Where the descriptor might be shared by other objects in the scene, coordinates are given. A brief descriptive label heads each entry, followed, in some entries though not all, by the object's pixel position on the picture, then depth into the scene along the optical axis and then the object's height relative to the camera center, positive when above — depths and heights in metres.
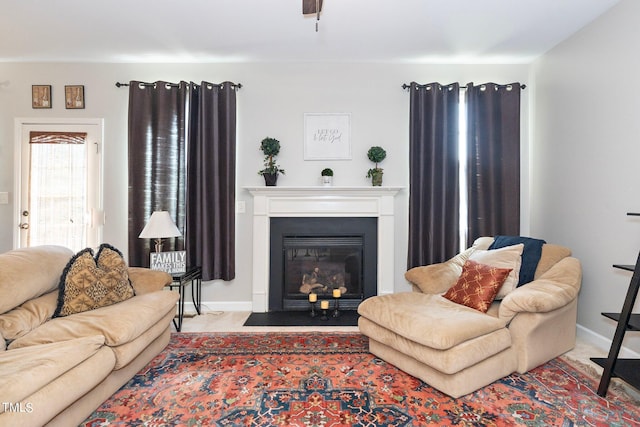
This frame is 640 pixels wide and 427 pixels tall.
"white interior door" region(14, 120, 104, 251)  3.57 +0.29
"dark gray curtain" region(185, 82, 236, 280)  3.52 +0.33
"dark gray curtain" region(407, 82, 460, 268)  3.52 +0.41
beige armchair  1.95 -0.73
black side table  3.04 -0.71
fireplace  3.56 +0.01
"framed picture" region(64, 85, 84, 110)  3.62 +1.22
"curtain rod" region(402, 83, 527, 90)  3.60 +1.35
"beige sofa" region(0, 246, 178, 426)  1.39 -0.67
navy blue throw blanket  2.63 -0.31
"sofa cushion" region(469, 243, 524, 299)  2.49 -0.35
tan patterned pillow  2.18 -0.47
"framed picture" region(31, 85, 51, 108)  3.61 +1.22
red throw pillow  2.38 -0.52
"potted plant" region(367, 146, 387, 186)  3.53 +0.57
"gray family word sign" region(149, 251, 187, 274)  3.14 -0.46
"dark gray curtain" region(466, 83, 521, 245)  3.53 +0.60
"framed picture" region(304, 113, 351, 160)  3.67 +0.83
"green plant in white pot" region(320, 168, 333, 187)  3.54 +0.39
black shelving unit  1.93 -0.77
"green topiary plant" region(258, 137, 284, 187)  3.52 +0.57
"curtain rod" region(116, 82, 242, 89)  3.52 +1.33
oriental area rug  1.78 -1.07
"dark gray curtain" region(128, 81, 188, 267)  3.50 +0.58
